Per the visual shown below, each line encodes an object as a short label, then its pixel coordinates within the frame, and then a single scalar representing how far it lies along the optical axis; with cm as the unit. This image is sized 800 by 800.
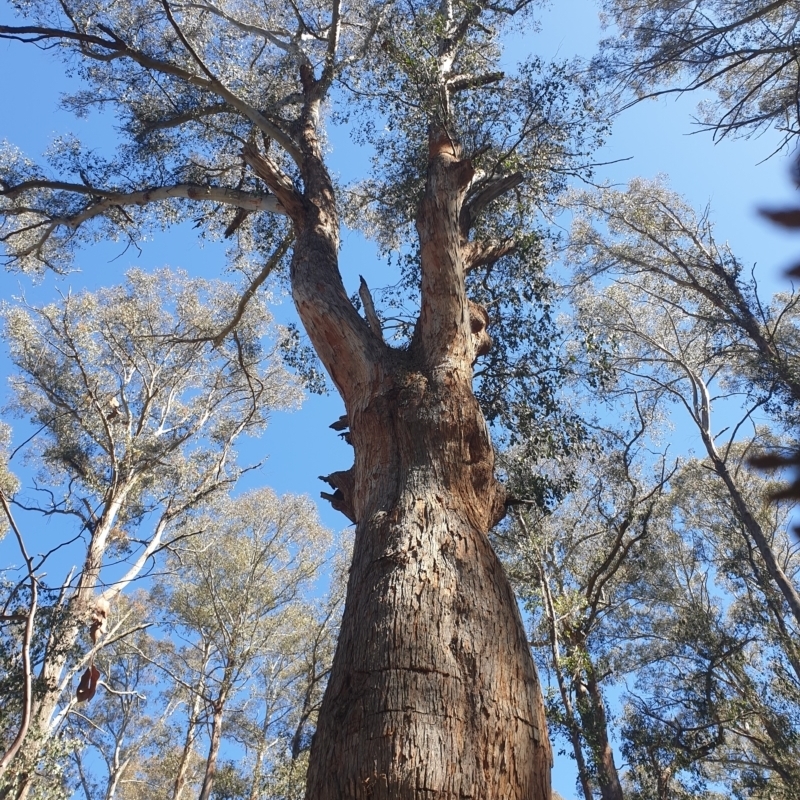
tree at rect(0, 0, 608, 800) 179
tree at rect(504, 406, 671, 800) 698
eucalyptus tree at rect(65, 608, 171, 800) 1403
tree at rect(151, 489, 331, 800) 1296
